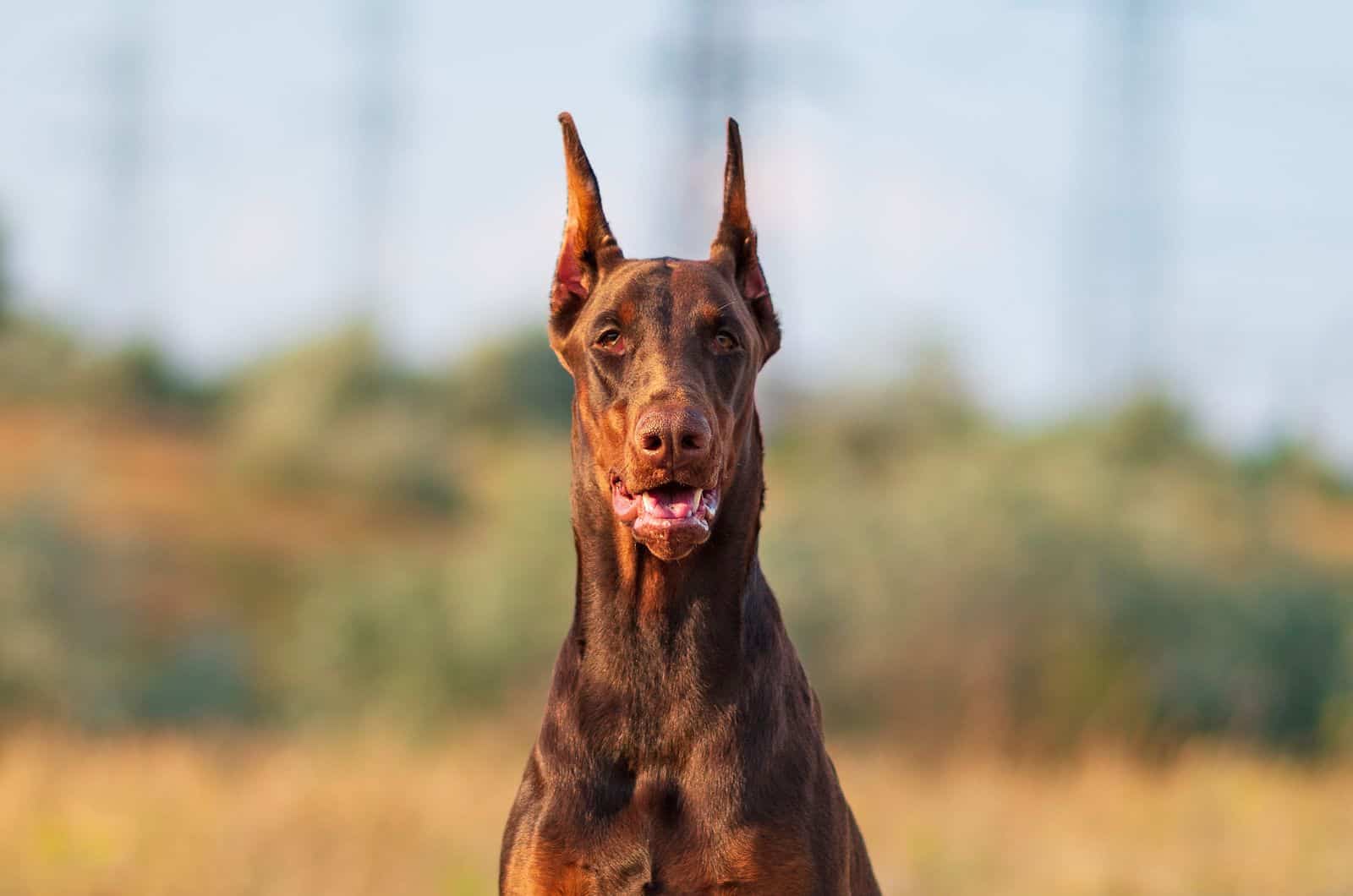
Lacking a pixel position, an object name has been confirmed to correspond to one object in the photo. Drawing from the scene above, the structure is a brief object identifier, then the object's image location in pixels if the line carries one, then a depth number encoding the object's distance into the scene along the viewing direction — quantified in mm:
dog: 7621
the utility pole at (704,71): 43812
